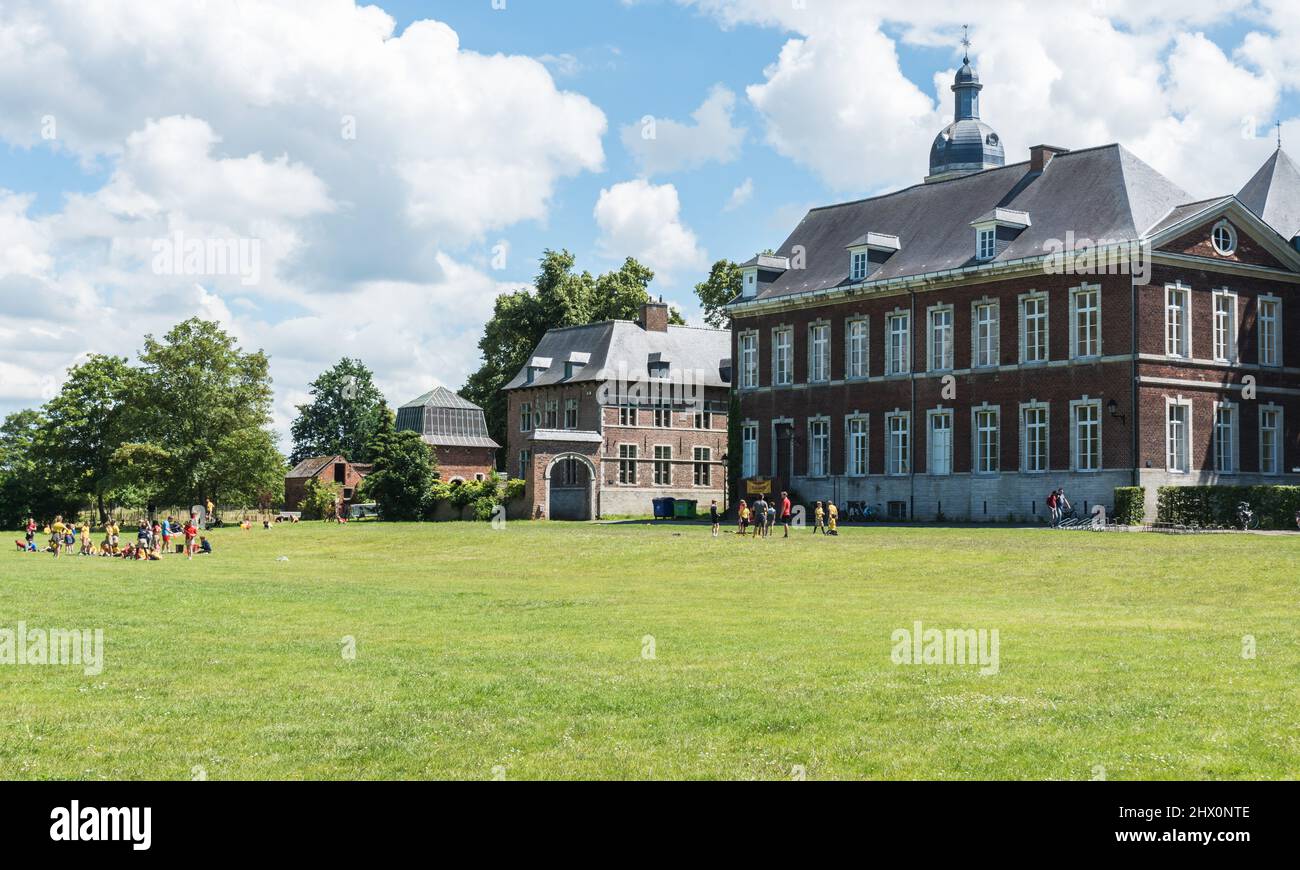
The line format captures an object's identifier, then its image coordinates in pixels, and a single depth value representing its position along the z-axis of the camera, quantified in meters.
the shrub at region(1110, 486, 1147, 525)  46.16
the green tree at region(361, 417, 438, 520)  75.62
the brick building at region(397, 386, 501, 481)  90.38
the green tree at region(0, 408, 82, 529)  91.88
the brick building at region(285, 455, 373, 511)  103.44
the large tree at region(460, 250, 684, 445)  89.56
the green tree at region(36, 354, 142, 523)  91.25
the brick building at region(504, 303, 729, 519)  75.50
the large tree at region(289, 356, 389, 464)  127.31
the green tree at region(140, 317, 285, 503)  79.69
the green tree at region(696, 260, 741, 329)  87.50
